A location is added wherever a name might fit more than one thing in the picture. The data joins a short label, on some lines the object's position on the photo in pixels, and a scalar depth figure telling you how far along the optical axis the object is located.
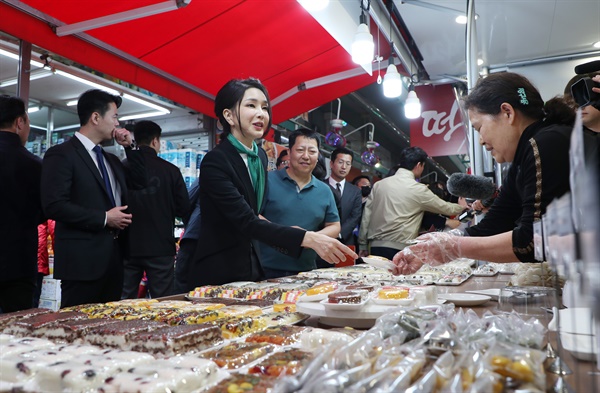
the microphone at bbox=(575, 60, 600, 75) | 2.06
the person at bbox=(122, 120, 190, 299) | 3.34
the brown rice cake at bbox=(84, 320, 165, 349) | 0.98
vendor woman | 1.59
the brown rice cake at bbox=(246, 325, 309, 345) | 1.02
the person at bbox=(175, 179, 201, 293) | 3.33
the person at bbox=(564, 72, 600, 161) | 1.95
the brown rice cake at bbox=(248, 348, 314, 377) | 0.80
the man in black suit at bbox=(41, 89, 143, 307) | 2.39
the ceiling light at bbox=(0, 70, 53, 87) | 3.67
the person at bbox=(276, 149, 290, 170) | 4.70
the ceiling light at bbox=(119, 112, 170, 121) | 5.16
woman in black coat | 1.95
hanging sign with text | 6.47
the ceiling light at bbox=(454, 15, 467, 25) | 5.03
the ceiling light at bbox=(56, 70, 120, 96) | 3.72
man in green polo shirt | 2.79
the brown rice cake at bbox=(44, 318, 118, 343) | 1.04
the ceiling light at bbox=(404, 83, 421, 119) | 5.25
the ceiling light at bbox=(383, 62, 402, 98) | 4.32
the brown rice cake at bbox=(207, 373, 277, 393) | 0.71
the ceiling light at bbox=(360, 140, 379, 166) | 8.42
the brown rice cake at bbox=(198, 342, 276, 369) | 0.87
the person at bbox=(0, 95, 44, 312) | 2.61
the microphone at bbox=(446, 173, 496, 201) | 2.78
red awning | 3.01
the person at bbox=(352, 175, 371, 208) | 6.51
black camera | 1.67
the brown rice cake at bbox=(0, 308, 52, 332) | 1.16
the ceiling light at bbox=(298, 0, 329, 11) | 2.87
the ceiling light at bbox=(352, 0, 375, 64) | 3.32
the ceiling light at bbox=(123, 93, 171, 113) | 4.49
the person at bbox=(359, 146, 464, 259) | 4.48
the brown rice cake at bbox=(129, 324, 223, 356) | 0.94
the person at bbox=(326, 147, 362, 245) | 4.70
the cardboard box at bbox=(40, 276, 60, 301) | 4.57
